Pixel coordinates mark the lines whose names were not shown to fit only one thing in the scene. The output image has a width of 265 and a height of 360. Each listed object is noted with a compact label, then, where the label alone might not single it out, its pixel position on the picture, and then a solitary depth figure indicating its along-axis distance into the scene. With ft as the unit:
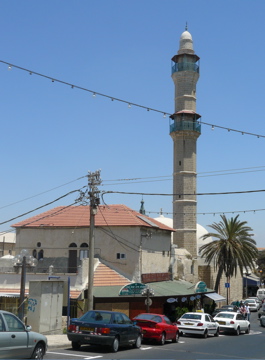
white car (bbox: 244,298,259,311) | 173.58
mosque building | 168.66
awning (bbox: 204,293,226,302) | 125.55
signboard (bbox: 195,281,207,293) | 116.67
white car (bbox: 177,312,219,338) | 77.51
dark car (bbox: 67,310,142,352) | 52.06
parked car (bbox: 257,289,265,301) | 217.97
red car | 64.13
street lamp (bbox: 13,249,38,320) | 68.13
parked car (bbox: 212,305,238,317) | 124.47
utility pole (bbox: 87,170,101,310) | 72.33
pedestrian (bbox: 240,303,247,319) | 120.67
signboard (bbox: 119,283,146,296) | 90.07
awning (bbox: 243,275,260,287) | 234.95
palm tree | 145.89
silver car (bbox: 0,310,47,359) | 35.27
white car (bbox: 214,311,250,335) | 87.35
